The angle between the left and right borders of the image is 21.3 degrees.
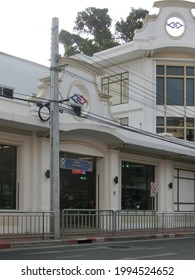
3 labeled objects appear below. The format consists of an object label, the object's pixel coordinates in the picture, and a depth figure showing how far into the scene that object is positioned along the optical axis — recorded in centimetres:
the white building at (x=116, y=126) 2262
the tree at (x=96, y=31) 5759
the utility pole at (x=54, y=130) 2041
